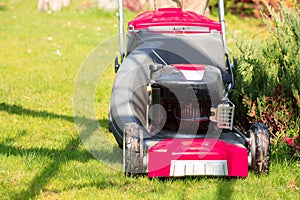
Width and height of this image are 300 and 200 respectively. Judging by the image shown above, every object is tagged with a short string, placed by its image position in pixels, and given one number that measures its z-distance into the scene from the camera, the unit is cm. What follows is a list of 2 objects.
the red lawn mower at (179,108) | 624
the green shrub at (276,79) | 779
